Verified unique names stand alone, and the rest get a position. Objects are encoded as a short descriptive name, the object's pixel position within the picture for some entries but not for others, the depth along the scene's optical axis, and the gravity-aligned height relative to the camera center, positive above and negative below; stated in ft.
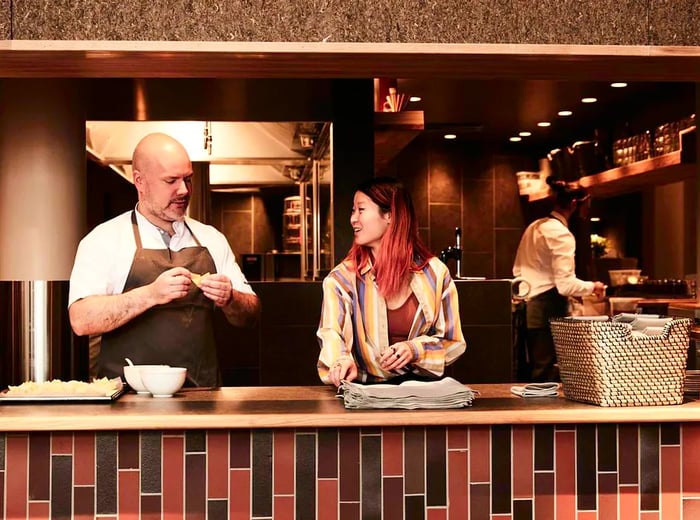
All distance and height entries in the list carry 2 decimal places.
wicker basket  7.90 -0.86
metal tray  8.38 -1.18
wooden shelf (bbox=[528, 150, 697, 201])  22.50 +2.18
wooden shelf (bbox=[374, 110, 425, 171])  18.24 +2.64
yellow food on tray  8.48 -1.12
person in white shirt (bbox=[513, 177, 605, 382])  21.47 -0.34
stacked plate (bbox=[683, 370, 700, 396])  8.68 -1.16
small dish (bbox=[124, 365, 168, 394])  8.98 -1.08
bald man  11.02 -0.20
